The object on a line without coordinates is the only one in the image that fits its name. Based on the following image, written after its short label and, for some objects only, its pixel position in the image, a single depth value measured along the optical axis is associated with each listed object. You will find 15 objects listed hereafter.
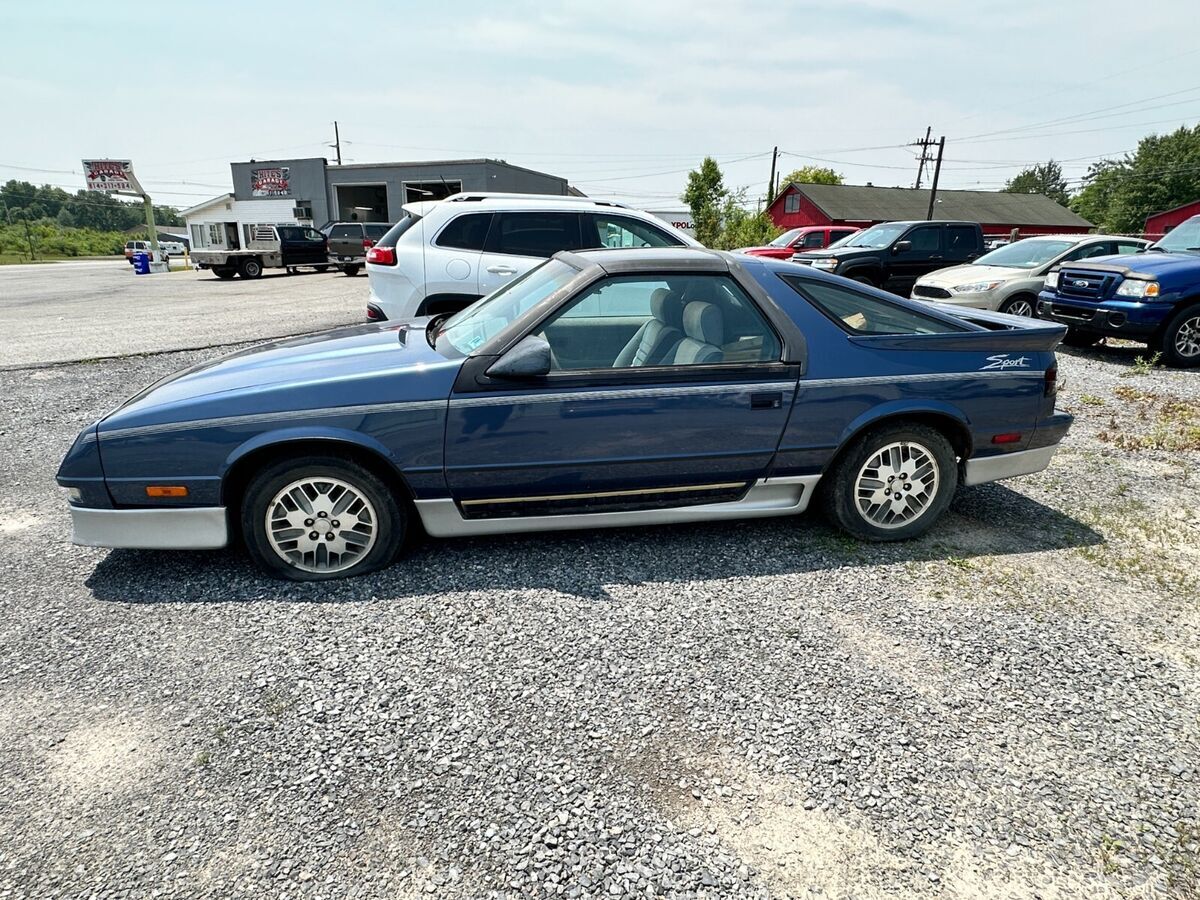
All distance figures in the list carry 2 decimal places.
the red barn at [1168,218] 45.41
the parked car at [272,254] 23.28
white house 42.66
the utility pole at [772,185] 57.84
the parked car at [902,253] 13.66
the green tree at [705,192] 43.97
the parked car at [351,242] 24.78
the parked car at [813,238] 19.95
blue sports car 3.20
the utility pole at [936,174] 46.31
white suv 7.09
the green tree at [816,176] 70.81
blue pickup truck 8.23
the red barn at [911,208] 50.75
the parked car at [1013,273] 10.11
